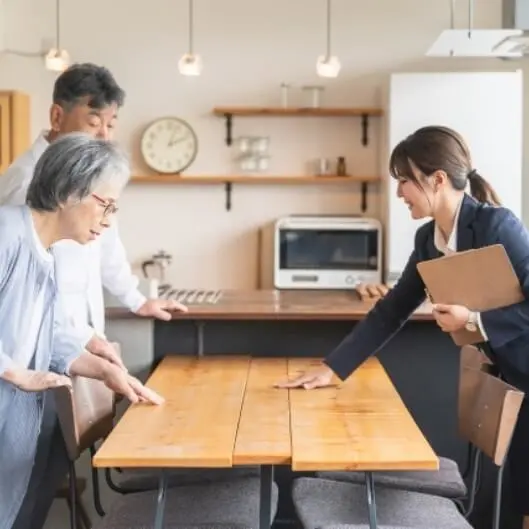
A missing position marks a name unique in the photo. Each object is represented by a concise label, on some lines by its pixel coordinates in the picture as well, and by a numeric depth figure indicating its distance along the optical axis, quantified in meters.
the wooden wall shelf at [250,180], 5.18
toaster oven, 4.93
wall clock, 5.25
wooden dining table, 1.78
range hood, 3.55
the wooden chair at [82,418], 2.13
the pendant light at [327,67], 4.38
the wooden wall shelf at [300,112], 5.14
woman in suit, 2.16
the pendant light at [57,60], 4.34
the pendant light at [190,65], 4.29
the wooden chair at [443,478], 2.40
